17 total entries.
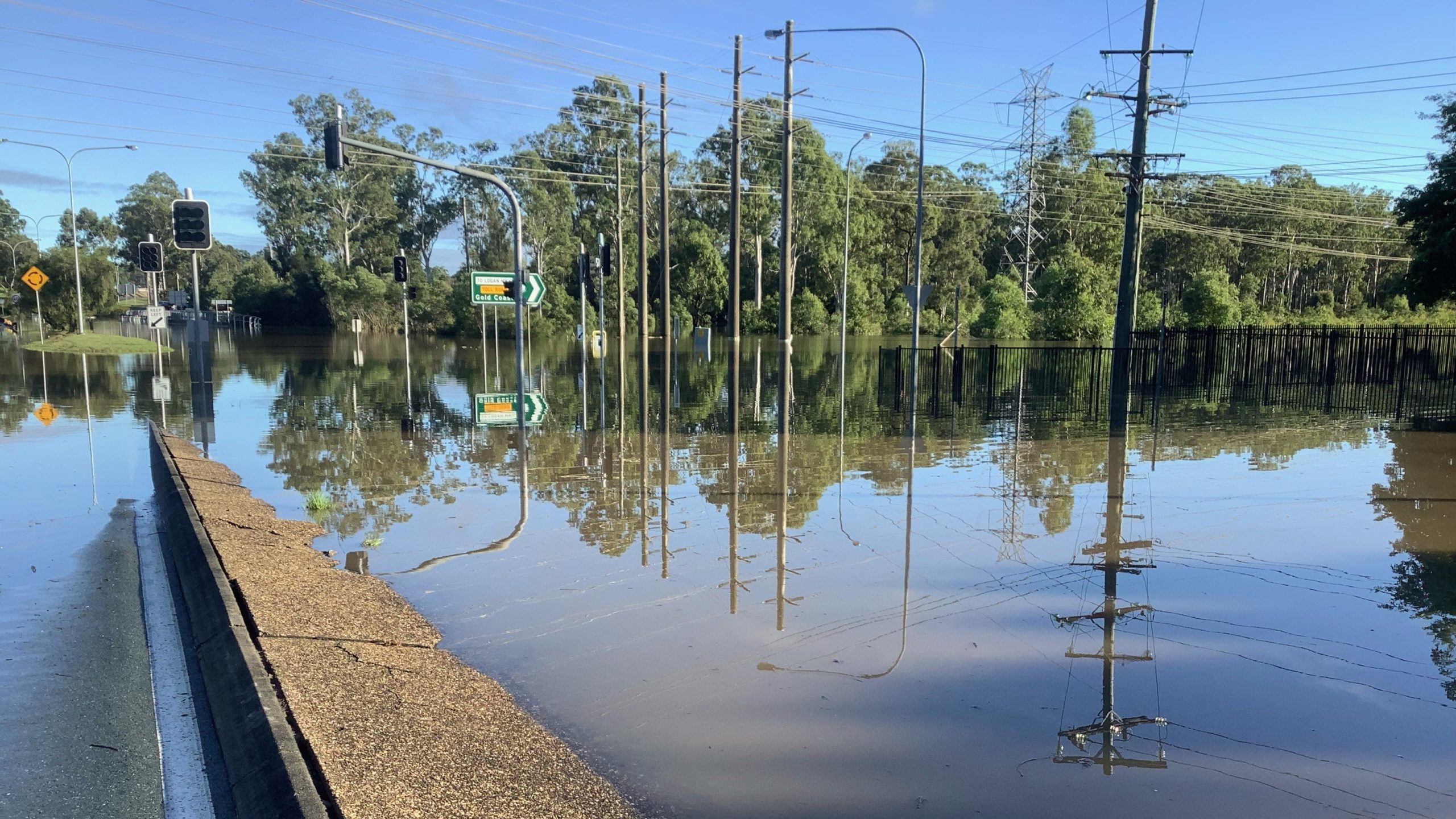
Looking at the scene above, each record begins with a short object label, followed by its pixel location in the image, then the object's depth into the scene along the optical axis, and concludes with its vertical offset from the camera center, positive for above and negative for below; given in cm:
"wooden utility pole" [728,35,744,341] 2684 +458
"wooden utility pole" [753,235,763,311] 7388 +490
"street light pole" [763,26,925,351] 2209 +334
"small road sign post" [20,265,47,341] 4031 +229
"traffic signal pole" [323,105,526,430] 1501 +289
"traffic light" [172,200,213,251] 1578 +189
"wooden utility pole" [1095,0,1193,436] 2125 +267
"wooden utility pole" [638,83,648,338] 3048 +461
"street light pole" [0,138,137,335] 4311 +93
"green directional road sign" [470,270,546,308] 1617 +76
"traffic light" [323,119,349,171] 1534 +328
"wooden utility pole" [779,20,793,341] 2419 +427
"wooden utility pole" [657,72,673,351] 2977 +370
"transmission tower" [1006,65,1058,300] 6291 +1145
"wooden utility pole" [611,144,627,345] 3034 +101
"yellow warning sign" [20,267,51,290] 4031 +229
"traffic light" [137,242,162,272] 2225 +185
